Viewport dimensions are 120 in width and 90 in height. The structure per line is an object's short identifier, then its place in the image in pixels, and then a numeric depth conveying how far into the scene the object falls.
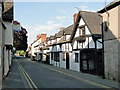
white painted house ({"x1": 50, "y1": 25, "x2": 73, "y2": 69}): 32.16
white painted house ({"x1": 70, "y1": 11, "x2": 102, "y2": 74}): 21.59
